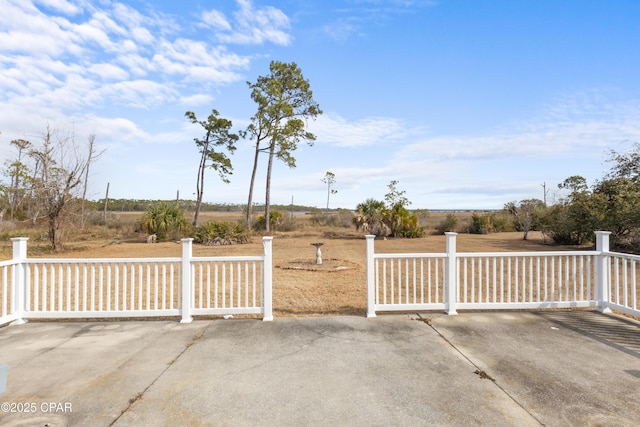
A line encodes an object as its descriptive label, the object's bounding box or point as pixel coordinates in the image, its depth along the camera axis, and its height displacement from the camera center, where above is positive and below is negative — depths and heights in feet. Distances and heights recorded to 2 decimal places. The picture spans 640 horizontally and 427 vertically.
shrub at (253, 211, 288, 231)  74.73 -0.71
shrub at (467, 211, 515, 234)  71.61 -0.40
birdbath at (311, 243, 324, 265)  33.92 -3.73
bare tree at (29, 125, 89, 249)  43.29 +3.32
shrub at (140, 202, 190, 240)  56.18 -0.31
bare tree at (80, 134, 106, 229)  45.98 +6.04
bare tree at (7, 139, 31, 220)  67.74 +8.36
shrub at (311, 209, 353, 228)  90.79 +0.37
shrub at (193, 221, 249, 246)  53.83 -2.40
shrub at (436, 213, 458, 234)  75.46 -0.89
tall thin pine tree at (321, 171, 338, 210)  154.20 +19.57
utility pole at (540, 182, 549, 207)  74.46 +6.54
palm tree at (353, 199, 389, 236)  62.23 +0.65
